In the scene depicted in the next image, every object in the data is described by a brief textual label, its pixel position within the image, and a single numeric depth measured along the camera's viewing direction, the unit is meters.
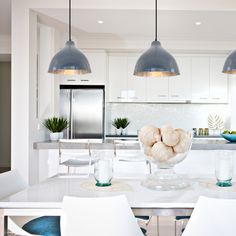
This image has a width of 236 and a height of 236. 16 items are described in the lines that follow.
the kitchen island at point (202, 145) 3.62
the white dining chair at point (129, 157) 3.52
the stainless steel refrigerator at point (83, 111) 5.41
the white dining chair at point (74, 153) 3.62
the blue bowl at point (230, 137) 3.75
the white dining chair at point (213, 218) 1.35
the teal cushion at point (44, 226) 1.75
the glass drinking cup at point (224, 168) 1.92
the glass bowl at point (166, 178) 1.91
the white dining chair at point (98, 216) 1.38
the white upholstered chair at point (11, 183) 2.05
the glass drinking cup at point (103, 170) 1.94
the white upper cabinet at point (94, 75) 5.69
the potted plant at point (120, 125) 6.13
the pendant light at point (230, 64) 2.79
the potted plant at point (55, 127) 4.20
